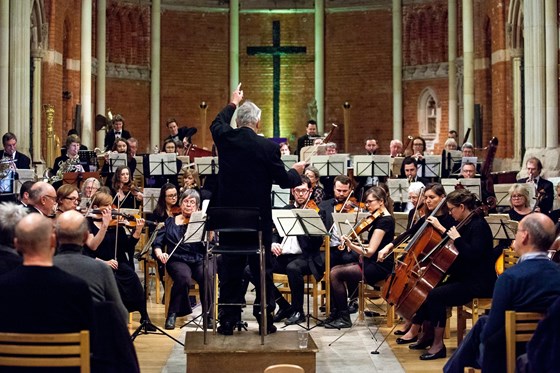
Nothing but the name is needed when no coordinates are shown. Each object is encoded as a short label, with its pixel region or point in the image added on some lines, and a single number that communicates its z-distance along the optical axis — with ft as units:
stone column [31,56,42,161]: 54.03
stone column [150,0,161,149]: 69.00
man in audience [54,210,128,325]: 15.48
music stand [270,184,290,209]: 33.27
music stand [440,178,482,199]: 36.91
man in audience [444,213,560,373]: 15.89
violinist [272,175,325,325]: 29.27
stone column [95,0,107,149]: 65.10
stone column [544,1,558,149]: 47.29
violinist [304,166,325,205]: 34.47
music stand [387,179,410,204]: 37.47
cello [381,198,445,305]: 23.90
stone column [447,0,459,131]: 65.26
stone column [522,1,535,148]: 48.01
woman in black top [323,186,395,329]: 28.71
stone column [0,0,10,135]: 45.57
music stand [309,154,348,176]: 40.14
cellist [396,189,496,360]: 23.98
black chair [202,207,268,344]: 21.48
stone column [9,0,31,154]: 46.21
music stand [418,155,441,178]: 42.16
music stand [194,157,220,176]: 42.34
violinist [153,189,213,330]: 28.63
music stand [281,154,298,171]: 41.57
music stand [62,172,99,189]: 36.96
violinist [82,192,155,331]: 25.12
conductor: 22.40
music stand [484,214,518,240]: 26.89
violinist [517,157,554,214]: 35.14
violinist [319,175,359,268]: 30.04
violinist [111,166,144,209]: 35.99
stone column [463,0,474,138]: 60.39
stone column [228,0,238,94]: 70.85
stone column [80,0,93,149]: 60.18
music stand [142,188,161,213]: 34.50
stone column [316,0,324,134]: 71.77
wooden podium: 20.99
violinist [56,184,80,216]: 24.22
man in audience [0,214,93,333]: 13.24
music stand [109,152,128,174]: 42.52
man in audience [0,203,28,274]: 16.11
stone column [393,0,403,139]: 69.77
